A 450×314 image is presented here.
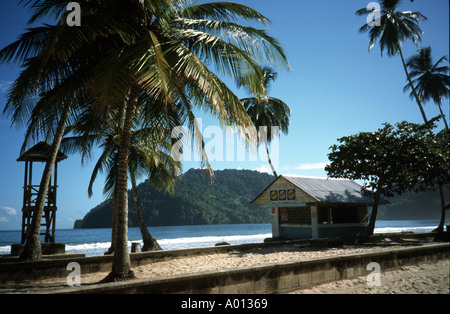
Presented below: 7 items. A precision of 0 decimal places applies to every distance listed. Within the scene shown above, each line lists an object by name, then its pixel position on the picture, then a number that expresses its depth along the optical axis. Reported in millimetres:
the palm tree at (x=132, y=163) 14962
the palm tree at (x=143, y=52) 5930
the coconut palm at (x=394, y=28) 25125
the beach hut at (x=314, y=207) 17000
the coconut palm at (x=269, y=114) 27906
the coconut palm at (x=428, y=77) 28562
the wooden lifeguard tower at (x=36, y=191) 12115
